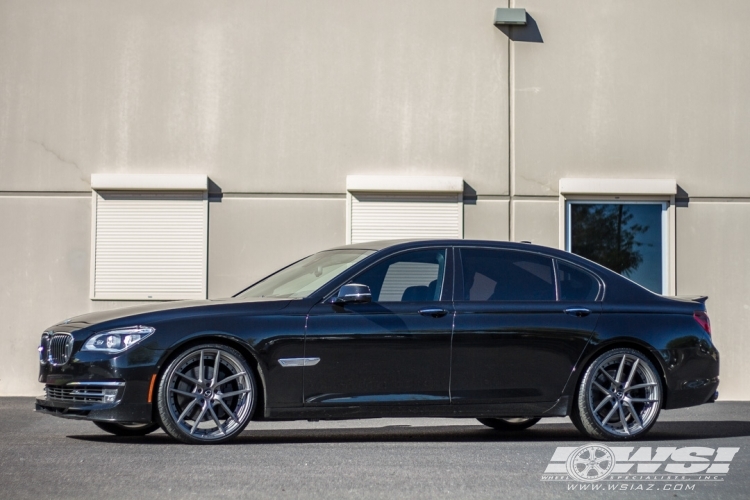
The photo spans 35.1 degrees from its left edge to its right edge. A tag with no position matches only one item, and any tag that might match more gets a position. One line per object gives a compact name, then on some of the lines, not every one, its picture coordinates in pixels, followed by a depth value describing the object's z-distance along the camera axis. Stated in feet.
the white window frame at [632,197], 47.65
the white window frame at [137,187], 46.32
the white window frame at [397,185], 46.75
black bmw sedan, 26.43
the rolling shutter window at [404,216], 47.09
